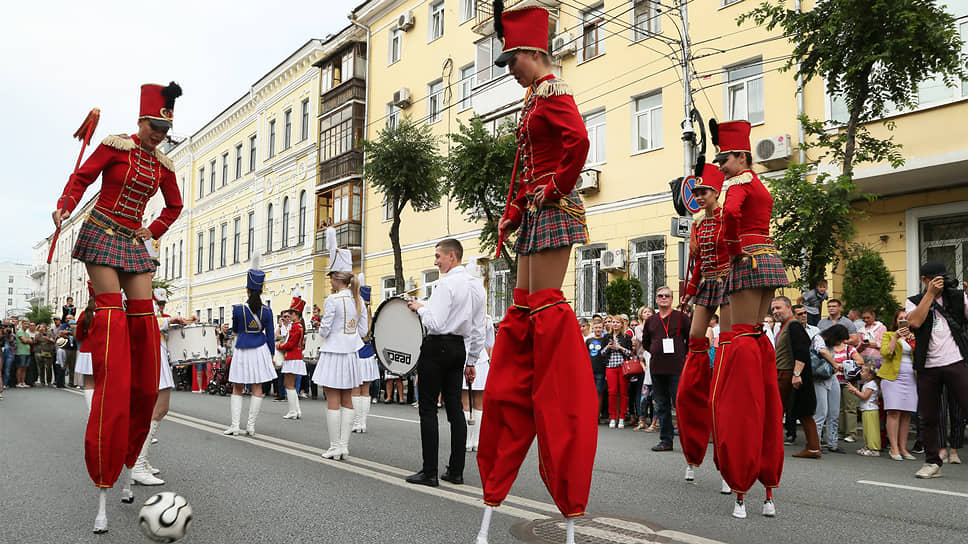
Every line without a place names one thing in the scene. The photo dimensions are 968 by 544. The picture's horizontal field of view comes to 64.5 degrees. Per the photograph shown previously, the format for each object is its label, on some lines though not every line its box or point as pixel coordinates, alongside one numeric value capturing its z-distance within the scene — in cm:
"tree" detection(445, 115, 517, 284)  1998
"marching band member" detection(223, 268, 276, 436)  1088
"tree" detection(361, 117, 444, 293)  2422
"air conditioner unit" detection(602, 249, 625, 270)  2120
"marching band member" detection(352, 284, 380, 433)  1120
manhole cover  458
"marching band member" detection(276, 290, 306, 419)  1345
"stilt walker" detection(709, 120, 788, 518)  541
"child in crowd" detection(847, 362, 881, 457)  1003
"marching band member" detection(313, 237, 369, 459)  833
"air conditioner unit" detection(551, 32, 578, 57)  2398
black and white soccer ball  368
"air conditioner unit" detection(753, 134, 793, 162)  1731
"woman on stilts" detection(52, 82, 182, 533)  499
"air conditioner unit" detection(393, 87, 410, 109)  3131
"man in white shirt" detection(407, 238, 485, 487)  679
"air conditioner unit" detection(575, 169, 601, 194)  2245
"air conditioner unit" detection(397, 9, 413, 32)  3170
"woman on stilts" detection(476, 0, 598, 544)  395
